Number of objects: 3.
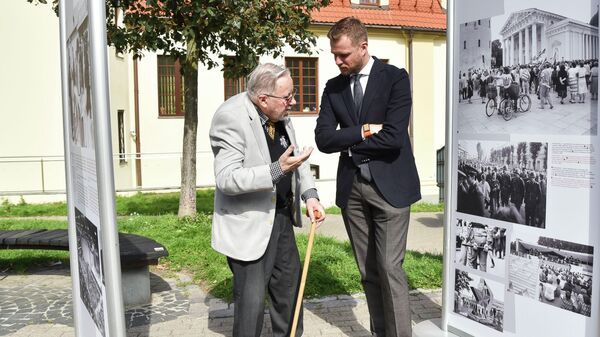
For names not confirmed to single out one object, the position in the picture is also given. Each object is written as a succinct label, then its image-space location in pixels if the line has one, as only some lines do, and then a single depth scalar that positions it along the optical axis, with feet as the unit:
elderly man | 11.60
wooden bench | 18.03
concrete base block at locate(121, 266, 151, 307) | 18.10
